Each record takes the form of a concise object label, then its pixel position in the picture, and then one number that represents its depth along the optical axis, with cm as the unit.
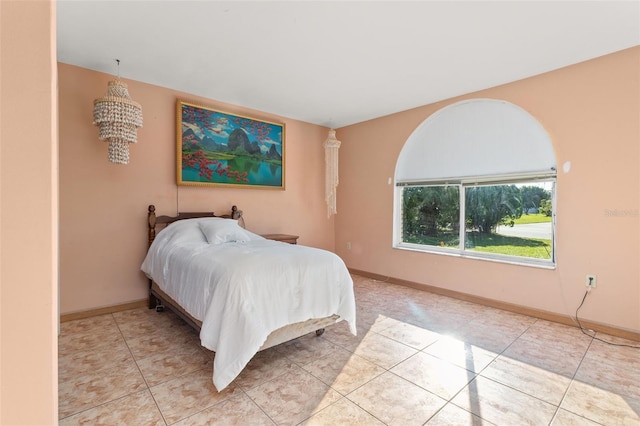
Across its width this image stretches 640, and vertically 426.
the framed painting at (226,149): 357
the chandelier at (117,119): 267
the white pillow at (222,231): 305
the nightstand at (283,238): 403
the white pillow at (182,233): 300
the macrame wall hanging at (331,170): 442
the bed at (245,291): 183
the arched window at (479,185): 314
